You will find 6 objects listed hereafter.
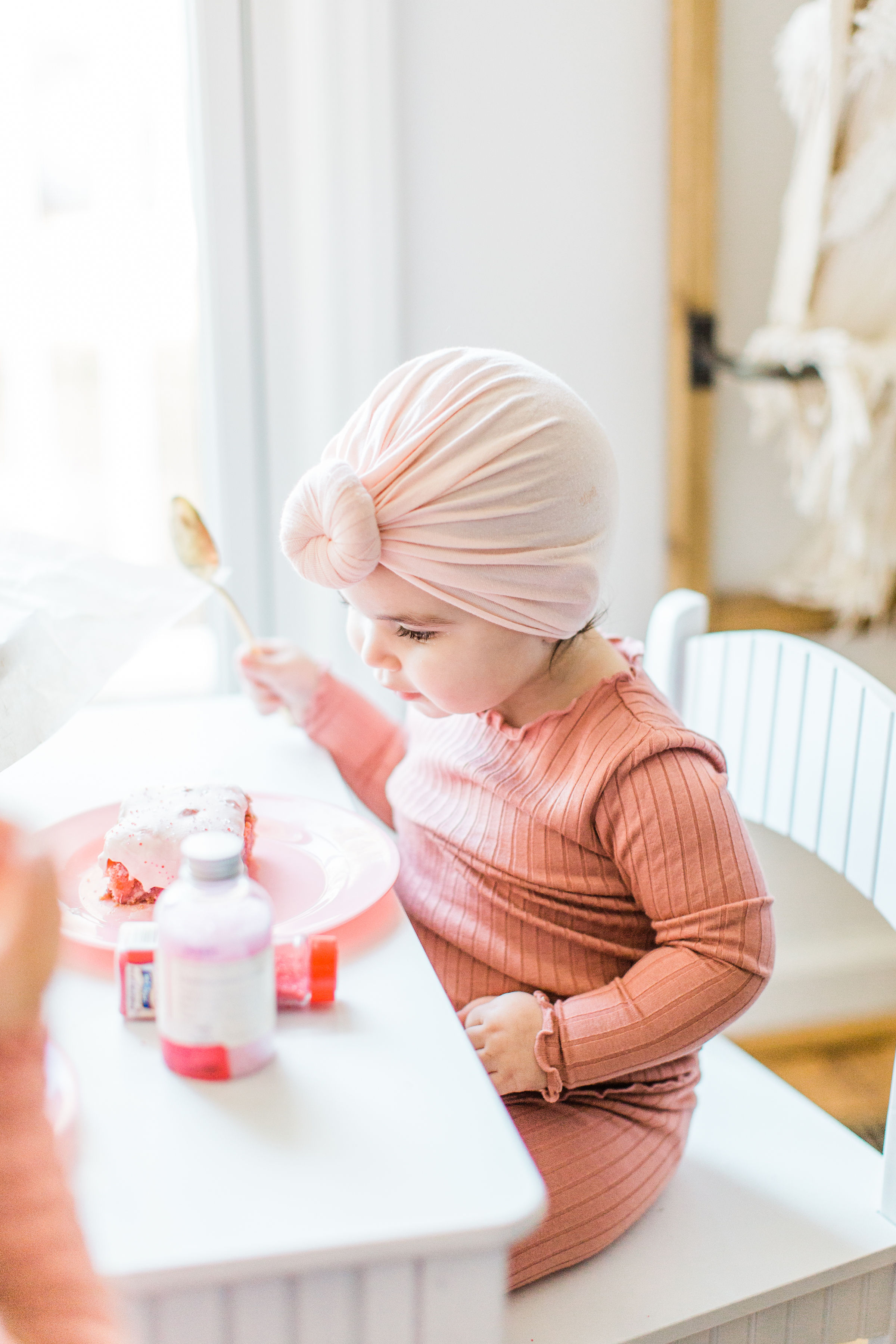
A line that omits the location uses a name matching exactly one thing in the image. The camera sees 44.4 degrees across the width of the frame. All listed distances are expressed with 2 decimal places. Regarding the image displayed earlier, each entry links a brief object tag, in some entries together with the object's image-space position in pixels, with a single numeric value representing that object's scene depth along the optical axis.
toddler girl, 0.73
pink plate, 0.71
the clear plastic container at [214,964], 0.52
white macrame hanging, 1.18
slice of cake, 0.72
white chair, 0.71
